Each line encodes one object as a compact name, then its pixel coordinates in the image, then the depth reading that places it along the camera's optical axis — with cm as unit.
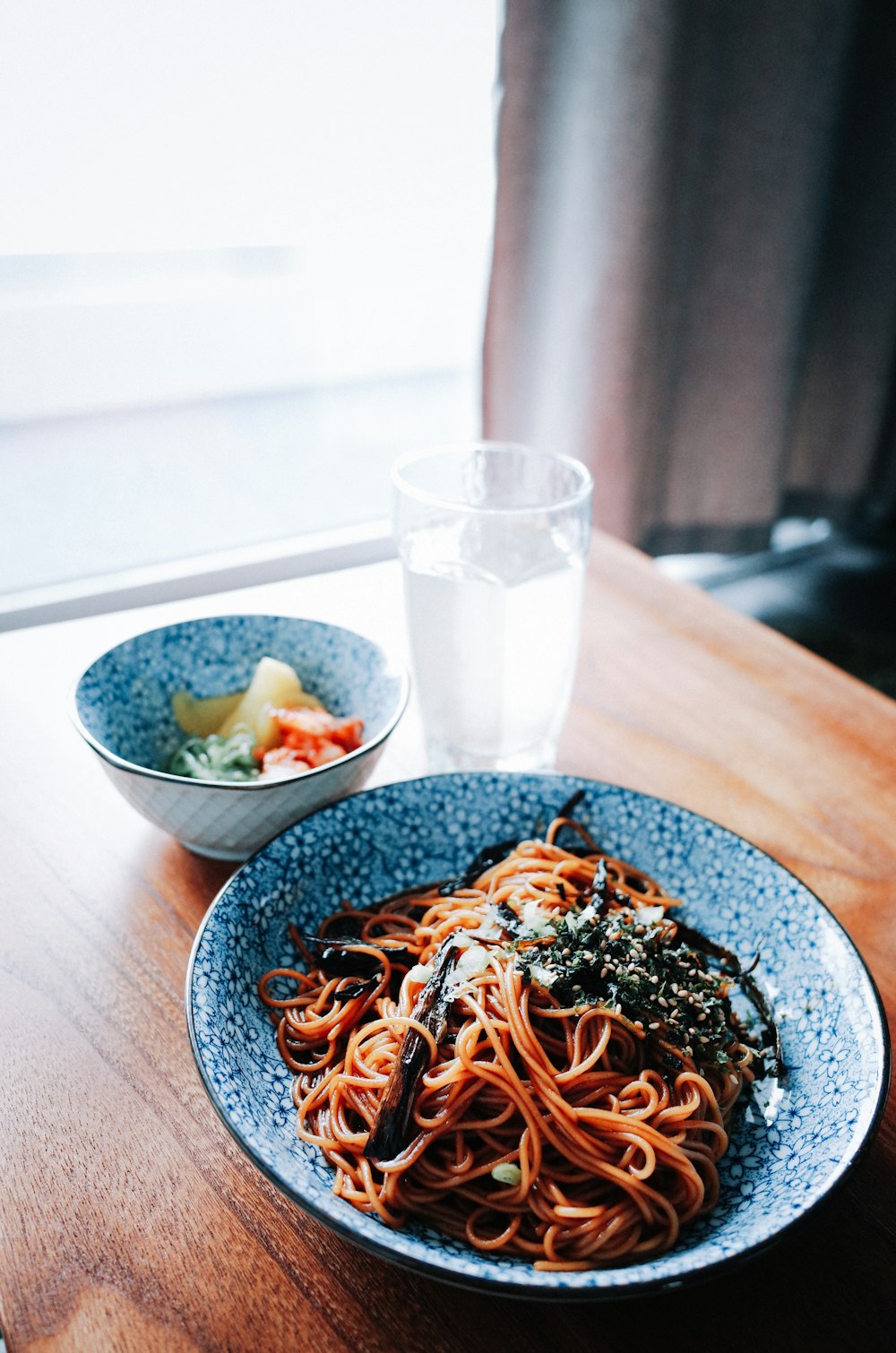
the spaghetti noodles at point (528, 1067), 63
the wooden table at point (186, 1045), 59
